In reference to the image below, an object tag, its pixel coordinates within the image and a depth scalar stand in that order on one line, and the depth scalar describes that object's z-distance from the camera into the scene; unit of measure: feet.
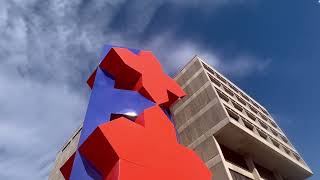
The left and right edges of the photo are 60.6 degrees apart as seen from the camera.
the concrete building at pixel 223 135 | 70.95
